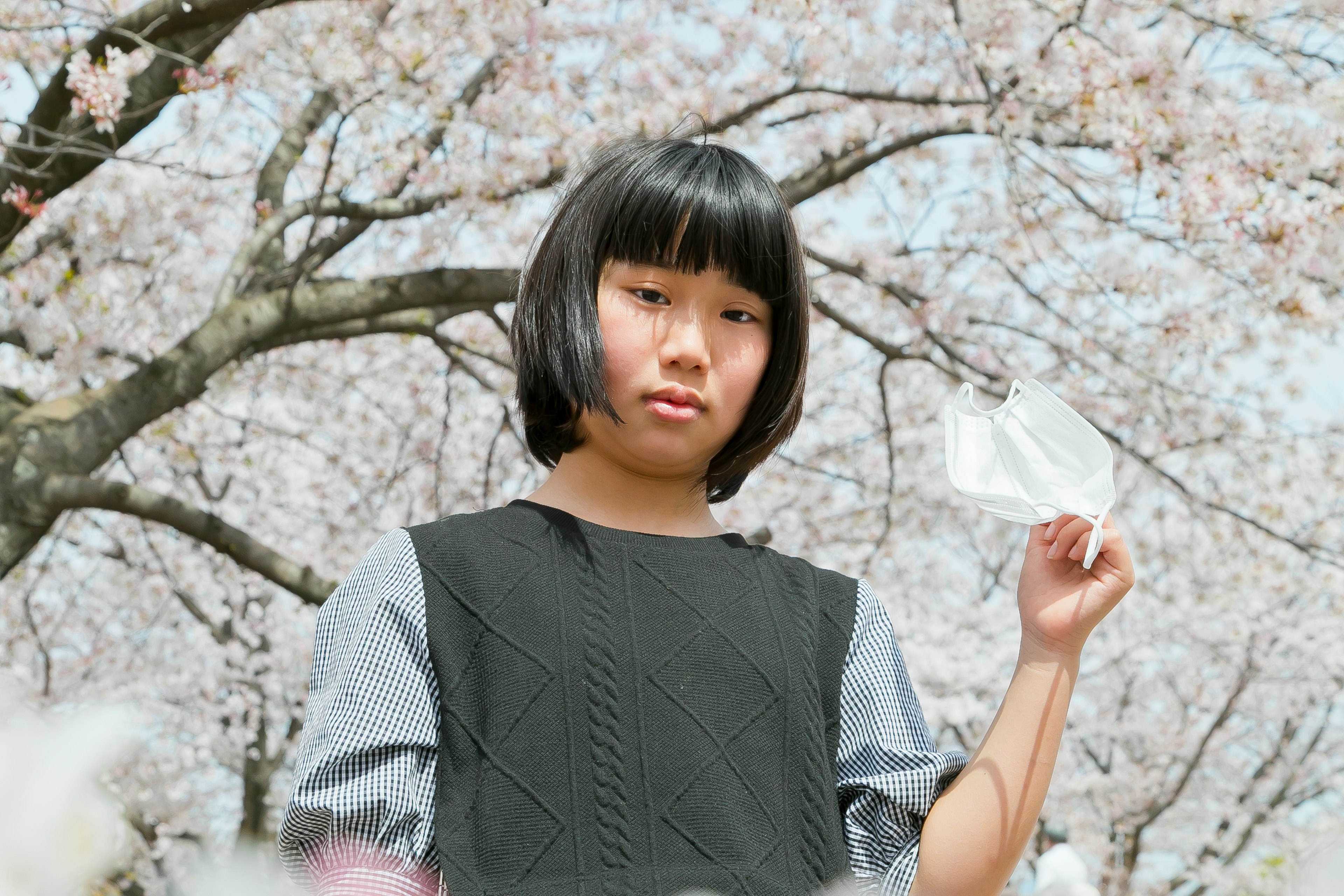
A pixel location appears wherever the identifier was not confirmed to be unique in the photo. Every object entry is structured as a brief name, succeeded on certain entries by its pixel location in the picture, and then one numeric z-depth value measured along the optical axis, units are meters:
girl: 1.87
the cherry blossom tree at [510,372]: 3.91
